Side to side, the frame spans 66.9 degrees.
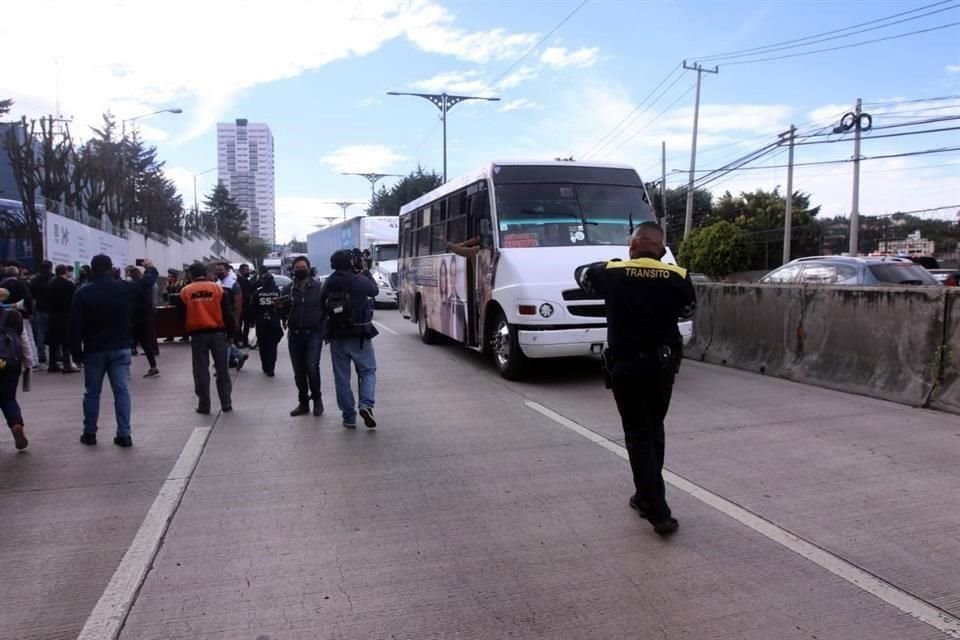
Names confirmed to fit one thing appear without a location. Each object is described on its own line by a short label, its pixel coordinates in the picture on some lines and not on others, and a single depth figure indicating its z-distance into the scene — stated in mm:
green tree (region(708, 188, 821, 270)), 44250
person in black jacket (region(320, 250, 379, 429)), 7312
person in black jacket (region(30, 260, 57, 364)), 11953
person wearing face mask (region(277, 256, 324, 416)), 8141
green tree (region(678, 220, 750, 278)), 37719
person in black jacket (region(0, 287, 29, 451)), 6395
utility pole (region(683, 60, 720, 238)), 43656
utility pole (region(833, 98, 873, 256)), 26891
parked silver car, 11281
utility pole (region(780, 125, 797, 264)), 32938
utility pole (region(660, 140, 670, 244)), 50719
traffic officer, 4418
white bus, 9023
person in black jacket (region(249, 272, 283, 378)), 11320
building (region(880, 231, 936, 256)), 40188
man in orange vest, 8086
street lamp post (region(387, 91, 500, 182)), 30623
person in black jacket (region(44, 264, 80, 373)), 11742
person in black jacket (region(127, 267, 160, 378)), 11789
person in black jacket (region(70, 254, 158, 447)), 6688
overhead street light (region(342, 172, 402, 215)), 45719
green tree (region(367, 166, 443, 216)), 53938
